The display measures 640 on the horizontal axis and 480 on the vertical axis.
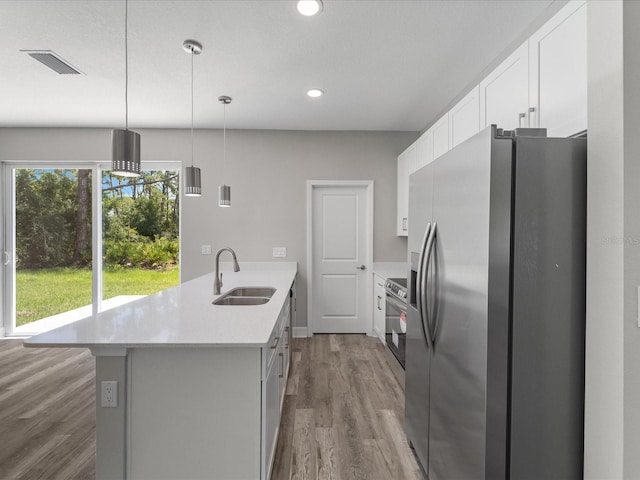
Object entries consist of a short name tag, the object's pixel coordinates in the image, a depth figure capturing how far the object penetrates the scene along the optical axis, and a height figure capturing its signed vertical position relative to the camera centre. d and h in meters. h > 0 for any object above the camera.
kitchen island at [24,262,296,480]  1.44 -0.75
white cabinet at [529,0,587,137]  1.35 +0.74
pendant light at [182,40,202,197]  2.51 +0.41
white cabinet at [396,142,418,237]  3.74 +0.66
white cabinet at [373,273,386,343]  3.82 -0.83
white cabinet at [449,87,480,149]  2.25 +0.87
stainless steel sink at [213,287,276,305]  2.59 -0.49
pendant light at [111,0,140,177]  1.46 +0.36
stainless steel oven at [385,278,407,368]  2.91 -0.74
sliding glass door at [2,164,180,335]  4.22 -0.04
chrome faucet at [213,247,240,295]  2.51 -0.37
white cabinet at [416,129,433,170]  3.17 +0.88
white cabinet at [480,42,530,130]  1.71 +0.82
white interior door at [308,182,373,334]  4.38 -0.29
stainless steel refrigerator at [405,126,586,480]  1.23 -0.25
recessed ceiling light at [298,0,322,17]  1.91 +1.34
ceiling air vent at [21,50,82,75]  2.44 +1.32
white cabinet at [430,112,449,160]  2.80 +0.89
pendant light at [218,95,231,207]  3.03 +0.41
